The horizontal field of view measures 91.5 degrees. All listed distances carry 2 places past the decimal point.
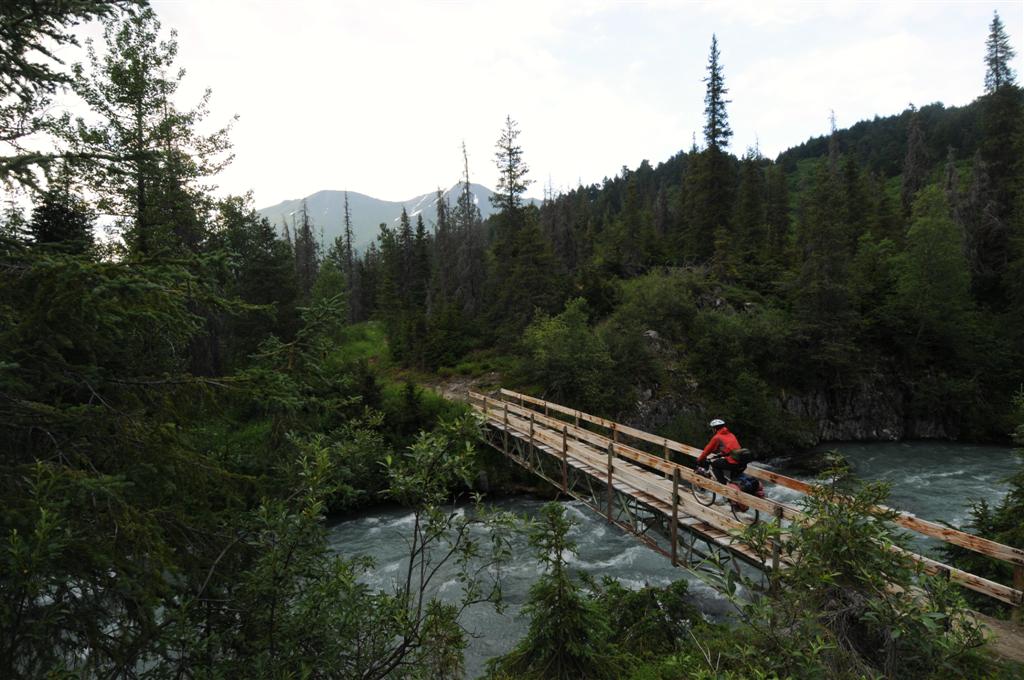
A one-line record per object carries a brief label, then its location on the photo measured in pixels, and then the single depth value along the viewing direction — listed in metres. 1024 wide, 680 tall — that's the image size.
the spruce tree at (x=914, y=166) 54.56
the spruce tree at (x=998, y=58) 40.97
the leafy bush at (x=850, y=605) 3.09
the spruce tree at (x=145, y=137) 14.22
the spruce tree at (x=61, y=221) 14.76
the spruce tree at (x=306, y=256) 59.47
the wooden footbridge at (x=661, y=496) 5.45
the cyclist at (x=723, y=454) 8.76
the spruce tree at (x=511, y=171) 36.28
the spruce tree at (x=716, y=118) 42.78
